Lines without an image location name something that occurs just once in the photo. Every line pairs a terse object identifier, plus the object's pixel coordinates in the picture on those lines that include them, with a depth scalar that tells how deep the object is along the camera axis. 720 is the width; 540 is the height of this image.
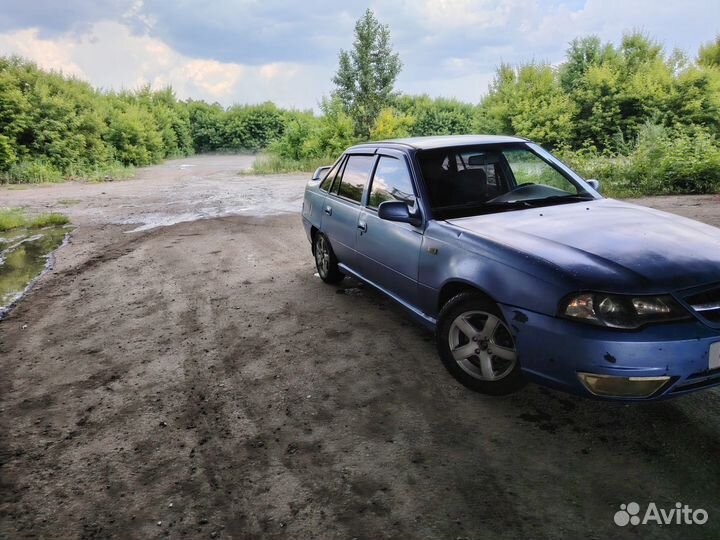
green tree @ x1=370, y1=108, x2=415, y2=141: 27.42
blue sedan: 2.68
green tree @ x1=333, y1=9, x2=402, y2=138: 35.88
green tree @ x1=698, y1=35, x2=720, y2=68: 36.00
